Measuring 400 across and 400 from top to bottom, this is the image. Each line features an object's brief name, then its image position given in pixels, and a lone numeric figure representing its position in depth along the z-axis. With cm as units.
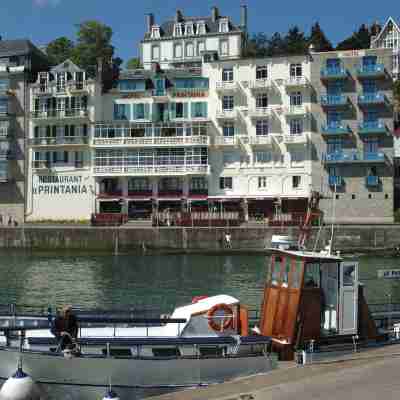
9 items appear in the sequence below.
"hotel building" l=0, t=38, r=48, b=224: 7275
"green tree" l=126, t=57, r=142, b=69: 11142
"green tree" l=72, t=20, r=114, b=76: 10331
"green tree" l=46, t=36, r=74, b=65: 10412
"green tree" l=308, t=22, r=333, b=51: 9806
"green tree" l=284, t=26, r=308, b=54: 9967
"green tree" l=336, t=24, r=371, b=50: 10286
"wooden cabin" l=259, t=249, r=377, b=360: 1521
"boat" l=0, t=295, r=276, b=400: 1362
